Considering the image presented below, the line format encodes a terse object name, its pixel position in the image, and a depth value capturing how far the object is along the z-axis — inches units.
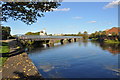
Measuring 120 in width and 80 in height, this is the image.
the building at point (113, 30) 2357.0
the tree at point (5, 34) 1261.5
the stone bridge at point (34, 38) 1053.9
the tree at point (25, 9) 243.8
